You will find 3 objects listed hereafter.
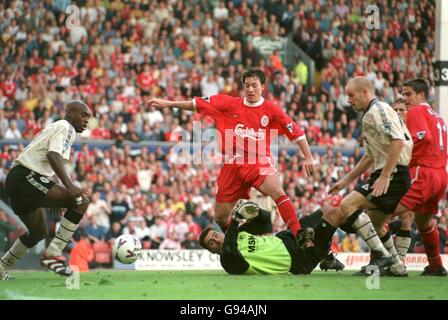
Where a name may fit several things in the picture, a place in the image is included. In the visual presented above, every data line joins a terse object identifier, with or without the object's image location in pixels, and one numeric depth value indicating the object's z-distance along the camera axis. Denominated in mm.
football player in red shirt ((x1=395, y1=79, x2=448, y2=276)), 11578
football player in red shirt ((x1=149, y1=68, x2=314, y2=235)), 12125
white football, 11648
